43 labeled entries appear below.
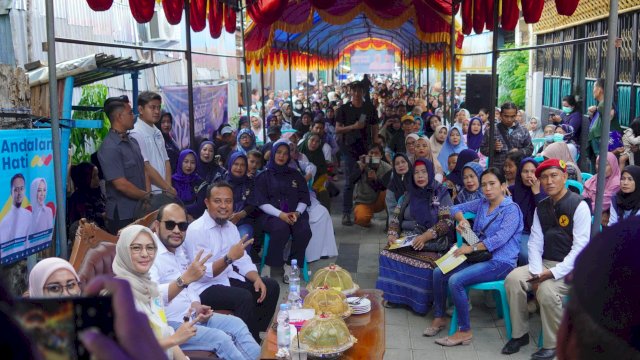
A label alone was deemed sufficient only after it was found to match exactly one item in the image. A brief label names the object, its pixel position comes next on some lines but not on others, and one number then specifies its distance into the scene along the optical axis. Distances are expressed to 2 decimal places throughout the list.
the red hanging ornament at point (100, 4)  4.80
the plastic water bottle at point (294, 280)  4.33
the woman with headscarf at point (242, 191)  6.40
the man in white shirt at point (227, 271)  4.35
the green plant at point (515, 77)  21.66
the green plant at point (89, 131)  6.23
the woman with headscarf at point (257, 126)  12.34
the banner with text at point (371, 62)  23.62
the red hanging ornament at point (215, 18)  7.99
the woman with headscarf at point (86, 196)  5.39
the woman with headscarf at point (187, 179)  6.38
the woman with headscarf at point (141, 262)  3.28
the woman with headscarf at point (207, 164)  6.86
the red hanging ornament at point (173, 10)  6.43
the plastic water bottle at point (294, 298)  4.24
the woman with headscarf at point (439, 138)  9.13
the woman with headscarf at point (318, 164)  8.52
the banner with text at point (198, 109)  8.75
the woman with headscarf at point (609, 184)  5.71
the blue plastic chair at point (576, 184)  5.52
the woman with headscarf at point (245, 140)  8.59
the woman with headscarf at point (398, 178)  6.66
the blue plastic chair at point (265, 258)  6.48
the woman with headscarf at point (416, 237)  5.46
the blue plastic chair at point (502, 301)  4.89
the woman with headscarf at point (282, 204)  6.42
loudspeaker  15.48
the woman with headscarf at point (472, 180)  5.54
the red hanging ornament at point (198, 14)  7.31
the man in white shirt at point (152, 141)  5.62
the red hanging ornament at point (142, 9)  5.71
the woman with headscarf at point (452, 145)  7.95
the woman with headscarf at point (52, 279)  2.74
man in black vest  4.47
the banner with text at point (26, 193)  3.36
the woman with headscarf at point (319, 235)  6.79
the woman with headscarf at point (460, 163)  6.67
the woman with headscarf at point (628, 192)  5.25
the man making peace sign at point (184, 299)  3.72
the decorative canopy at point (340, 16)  9.30
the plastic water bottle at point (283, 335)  3.68
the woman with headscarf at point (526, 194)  5.32
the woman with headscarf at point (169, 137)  7.20
